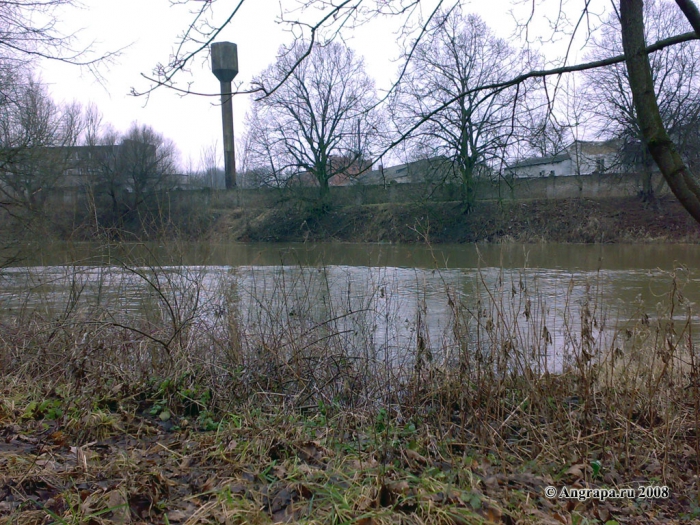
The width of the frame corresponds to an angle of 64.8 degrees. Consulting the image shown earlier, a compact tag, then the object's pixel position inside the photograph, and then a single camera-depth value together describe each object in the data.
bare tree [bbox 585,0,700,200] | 22.56
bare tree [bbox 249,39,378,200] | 32.44
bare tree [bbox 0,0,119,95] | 5.73
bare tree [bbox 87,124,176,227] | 25.28
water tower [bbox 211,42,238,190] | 46.56
